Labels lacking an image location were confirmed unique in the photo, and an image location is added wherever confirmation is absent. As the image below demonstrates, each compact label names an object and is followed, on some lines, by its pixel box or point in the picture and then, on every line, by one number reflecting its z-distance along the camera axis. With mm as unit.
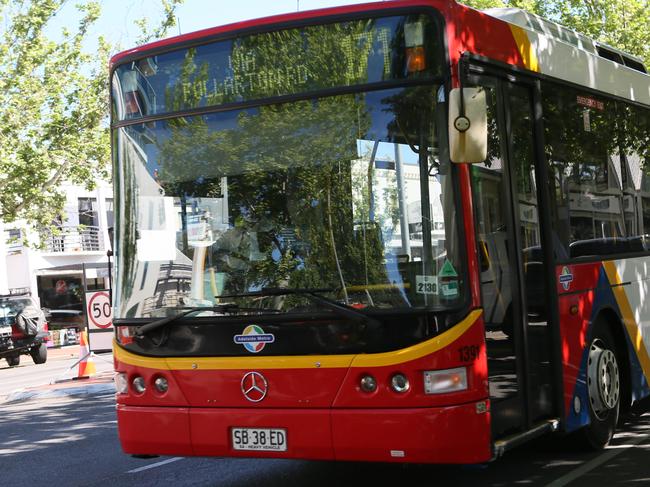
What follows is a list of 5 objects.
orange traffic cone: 19188
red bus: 6305
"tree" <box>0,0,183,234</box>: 31750
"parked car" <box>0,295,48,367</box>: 27906
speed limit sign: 18469
